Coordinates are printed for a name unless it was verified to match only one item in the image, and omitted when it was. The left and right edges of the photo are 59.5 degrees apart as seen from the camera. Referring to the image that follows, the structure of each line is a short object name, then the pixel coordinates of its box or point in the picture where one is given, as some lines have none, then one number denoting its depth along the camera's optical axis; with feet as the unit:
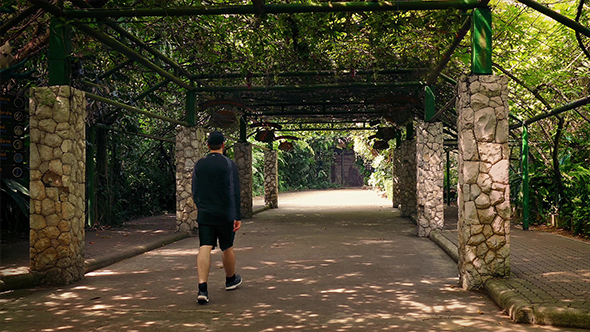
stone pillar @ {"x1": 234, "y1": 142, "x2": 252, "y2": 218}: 56.29
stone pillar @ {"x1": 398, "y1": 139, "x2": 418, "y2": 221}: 51.26
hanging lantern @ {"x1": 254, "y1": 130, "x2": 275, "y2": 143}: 56.70
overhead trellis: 20.58
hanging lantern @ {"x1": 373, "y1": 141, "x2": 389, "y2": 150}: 55.72
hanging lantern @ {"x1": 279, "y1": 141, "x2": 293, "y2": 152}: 62.01
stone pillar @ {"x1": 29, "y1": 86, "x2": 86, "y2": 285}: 20.80
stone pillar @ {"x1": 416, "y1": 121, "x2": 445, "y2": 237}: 37.55
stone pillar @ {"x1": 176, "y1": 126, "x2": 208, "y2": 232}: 38.93
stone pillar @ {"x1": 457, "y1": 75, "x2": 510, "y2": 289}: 19.72
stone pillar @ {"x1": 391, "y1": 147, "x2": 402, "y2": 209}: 64.34
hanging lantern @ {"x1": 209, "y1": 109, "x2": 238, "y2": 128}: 43.73
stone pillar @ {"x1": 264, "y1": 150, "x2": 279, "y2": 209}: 72.69
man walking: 18.94
